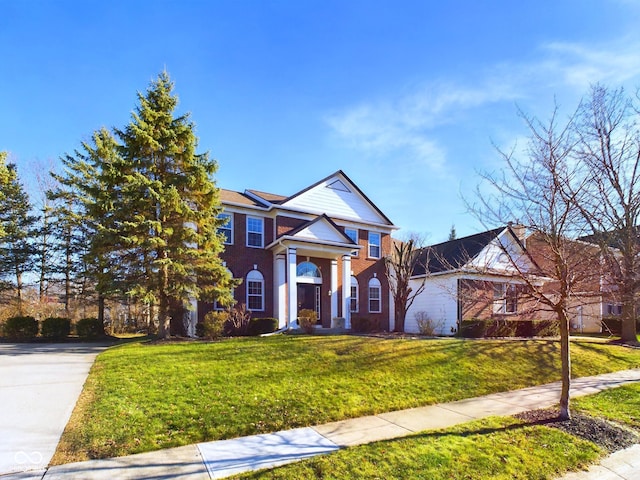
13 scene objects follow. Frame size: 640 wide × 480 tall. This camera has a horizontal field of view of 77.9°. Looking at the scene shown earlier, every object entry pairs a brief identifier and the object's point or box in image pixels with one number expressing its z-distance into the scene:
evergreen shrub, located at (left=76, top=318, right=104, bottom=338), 17.80
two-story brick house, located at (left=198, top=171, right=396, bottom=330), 19.00
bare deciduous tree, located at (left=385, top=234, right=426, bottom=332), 18.20
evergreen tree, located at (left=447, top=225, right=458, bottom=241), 63.73
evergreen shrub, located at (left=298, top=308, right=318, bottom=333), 17.27
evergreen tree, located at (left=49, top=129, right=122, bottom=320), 20.70
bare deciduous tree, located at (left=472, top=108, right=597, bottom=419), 6.59
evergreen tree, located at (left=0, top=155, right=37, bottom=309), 22.70
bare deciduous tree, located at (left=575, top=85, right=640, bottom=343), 9.34
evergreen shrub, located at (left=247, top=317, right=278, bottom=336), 17.39
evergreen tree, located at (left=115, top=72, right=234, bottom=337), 14.54
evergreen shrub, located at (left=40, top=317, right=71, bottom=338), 17.19
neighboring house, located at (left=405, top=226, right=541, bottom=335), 21.45
